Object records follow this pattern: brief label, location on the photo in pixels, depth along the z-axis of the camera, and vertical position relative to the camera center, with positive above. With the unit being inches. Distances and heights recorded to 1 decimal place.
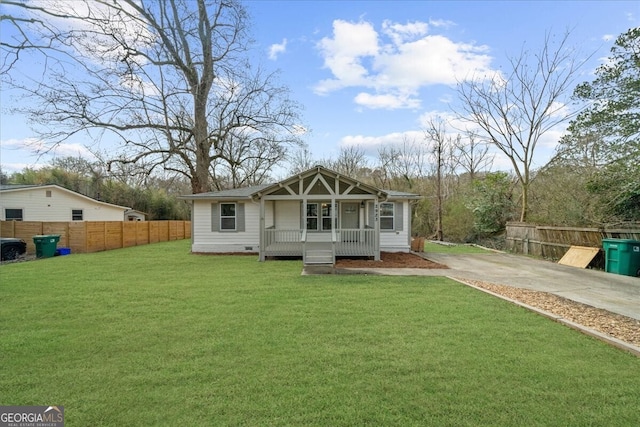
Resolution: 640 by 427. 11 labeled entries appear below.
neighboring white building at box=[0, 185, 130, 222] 761.0 +41.9
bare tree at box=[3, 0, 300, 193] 617.0 +294.6
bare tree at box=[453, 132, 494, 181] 1128.4 +203.6
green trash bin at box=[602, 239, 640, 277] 380.8 -48.1
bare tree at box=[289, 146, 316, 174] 1402.3 +250.5
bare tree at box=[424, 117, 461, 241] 922.2 +216.2
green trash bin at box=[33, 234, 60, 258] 546.3 -39.9
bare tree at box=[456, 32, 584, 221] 636.7 +265.9
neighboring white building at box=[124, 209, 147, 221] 1185.7 +19.7
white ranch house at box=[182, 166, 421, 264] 499.8 -9.3
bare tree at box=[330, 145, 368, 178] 1362.0 +242.7
